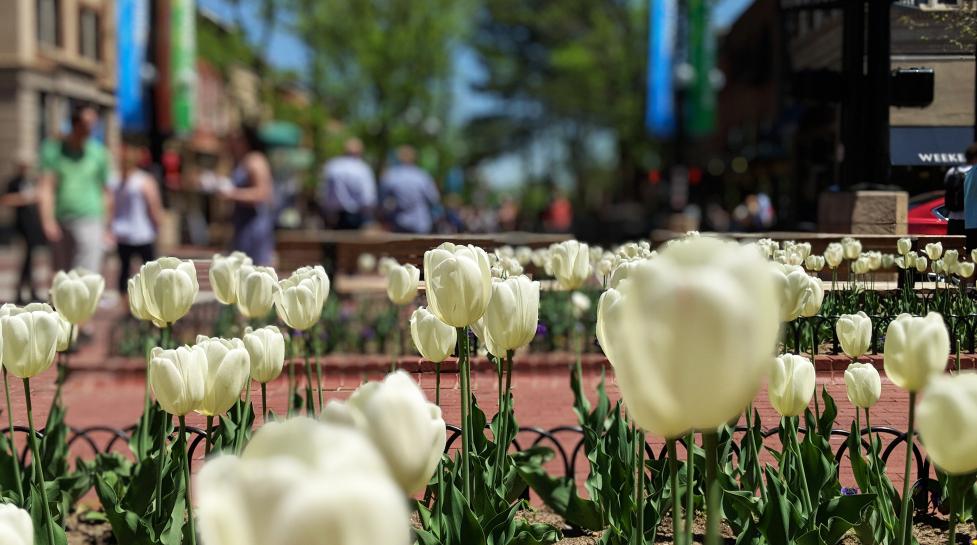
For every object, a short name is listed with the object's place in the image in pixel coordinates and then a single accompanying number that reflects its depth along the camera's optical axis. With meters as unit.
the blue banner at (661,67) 25.36
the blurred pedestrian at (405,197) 12.69
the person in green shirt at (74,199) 9.73
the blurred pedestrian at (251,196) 9.77
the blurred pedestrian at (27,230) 12.89
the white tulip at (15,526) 1.23
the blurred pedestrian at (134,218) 11.25
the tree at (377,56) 29.53
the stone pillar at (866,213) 4.26
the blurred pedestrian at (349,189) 13.09
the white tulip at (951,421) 1.46
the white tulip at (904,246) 3.60
